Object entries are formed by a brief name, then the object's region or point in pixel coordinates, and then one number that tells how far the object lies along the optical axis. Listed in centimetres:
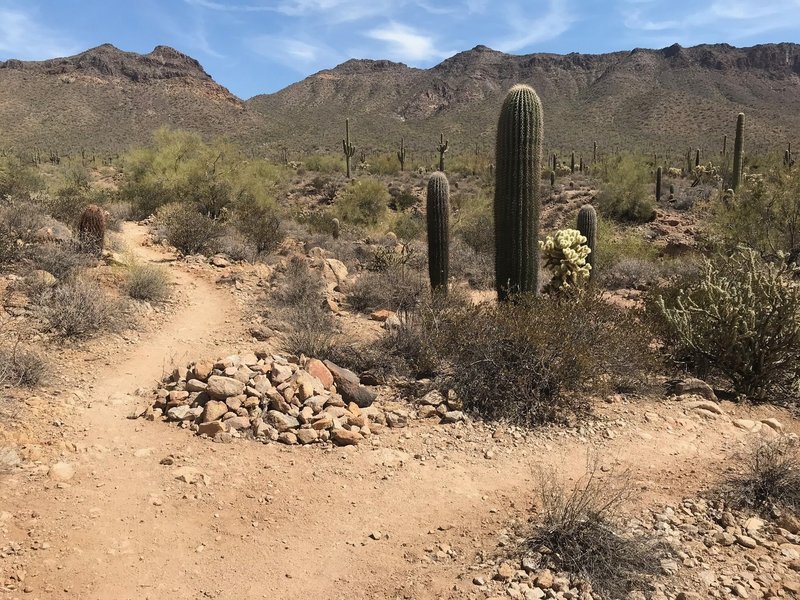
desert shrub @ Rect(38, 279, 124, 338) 673
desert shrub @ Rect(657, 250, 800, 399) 569
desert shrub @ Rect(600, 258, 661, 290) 1239
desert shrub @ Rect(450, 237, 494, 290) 1199
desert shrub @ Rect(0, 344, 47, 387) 518
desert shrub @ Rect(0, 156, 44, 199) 1423
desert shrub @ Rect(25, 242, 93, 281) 841
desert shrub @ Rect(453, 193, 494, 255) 1496
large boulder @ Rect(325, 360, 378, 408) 547
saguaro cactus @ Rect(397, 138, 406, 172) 3478
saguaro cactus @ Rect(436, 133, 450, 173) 3010
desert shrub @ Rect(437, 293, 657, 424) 538
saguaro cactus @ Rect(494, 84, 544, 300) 794
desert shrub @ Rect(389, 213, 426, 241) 1774
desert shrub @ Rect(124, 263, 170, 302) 864
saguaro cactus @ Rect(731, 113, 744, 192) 1906
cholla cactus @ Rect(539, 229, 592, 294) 838
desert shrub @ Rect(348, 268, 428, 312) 917
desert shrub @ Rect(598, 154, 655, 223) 2167
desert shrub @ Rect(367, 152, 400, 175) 3416
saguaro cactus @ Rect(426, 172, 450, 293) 930
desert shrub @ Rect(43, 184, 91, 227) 1291
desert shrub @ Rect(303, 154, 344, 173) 3419
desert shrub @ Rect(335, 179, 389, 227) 2103
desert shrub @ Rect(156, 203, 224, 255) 1213
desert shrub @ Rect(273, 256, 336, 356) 670
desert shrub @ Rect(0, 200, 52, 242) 944
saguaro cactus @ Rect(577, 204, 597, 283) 1023
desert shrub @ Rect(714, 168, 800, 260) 1056
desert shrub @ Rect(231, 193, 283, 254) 1292
